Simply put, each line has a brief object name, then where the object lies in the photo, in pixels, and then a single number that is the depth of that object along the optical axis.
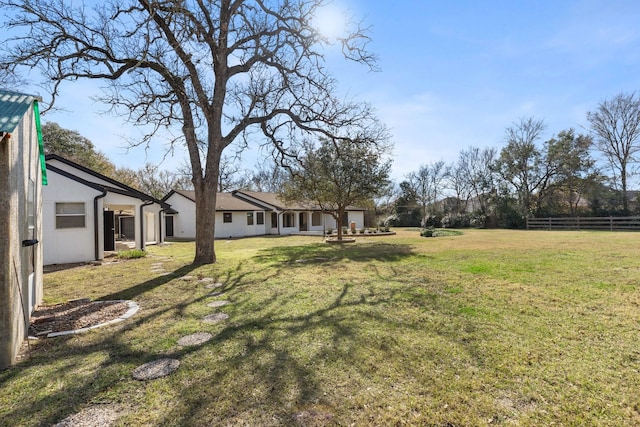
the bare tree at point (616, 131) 27.50
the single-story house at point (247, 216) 23.33
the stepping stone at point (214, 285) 6.56
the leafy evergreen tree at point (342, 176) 15.96
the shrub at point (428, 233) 20.91
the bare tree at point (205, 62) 7.75
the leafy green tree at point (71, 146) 24.55
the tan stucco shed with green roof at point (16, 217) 2.87
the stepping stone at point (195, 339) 3.59
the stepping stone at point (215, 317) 4.41
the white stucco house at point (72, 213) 10.16
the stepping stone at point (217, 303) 5.20
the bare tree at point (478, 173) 34.34
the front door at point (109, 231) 13.64
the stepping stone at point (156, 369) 2.85
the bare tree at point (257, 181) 40.88
